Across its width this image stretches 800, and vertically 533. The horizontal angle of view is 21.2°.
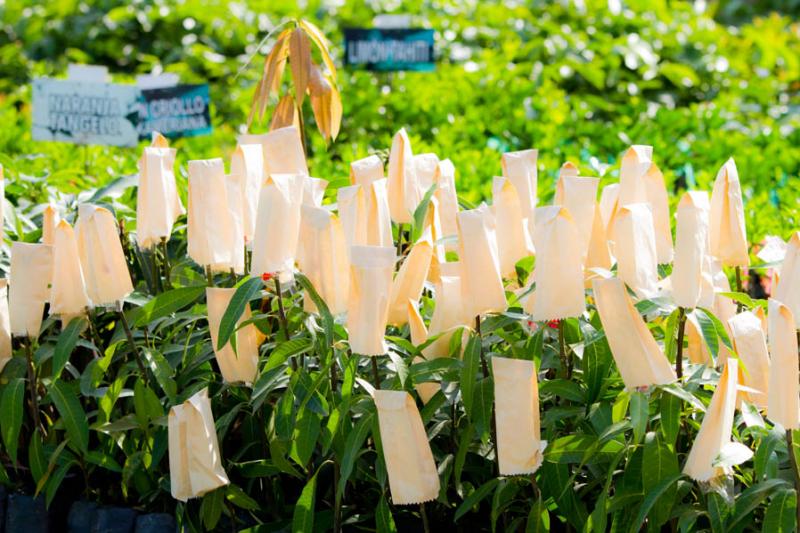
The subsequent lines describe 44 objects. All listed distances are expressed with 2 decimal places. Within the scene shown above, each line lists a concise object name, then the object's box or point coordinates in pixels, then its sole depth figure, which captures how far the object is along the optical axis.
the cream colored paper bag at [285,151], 3.59
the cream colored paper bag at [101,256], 3.29
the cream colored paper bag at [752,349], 3.06
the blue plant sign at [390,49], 6.52
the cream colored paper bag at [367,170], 3.55
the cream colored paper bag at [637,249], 3.11
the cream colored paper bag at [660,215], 3.37
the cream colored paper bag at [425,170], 3.65
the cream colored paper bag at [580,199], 3.29
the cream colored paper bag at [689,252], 3.06
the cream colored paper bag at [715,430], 2.92
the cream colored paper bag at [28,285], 3.30
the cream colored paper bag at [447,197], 3.60
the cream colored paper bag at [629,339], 2.98
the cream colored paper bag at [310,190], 3.30
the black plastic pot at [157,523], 3.42
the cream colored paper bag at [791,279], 3.05
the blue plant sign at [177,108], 5.01
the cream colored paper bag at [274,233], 3.21
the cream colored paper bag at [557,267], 3.03
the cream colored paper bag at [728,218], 3.25
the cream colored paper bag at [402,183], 3.52
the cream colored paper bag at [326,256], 3.20
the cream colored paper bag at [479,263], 3.13
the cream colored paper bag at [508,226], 3.41
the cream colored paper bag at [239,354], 3.28
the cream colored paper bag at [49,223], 3.40
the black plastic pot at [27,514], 3.55
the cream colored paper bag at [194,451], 3.18
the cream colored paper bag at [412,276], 3.23
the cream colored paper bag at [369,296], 3.08
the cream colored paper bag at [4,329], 3.37
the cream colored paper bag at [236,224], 3.33
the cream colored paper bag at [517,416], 3.02
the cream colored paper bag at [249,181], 3.48
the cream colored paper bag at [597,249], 3.35
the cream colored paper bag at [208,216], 3.30
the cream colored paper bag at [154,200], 3.42
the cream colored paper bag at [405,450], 3.05
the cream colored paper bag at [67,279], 3.25
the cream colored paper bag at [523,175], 3.57
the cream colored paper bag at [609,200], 3.49
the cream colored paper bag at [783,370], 2.89
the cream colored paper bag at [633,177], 3.36
